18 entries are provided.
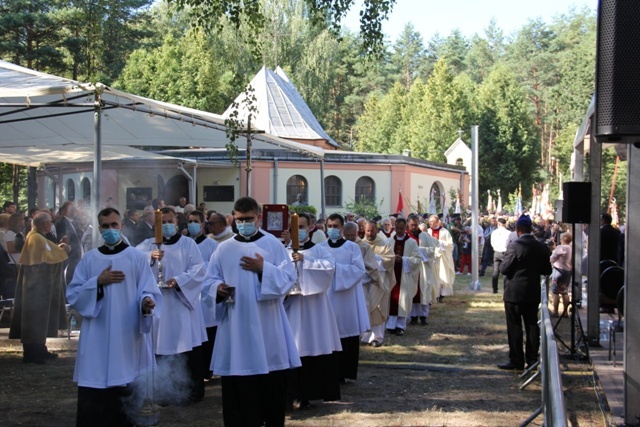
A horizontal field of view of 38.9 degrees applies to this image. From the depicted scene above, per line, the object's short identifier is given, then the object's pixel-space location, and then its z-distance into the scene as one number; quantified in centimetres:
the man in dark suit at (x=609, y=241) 1592
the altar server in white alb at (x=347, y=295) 1035
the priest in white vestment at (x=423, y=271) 1684
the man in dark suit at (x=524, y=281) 1138
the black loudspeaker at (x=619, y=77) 461
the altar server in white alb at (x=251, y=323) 719
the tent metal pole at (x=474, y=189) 2177
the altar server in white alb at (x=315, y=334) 902
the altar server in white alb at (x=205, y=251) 1039
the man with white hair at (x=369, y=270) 1280
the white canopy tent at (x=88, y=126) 1093
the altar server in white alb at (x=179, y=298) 941
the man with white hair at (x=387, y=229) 1773
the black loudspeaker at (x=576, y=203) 1202
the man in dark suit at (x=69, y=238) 1386
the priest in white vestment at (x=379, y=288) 1340
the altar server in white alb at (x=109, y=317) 719
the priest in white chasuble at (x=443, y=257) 2098
